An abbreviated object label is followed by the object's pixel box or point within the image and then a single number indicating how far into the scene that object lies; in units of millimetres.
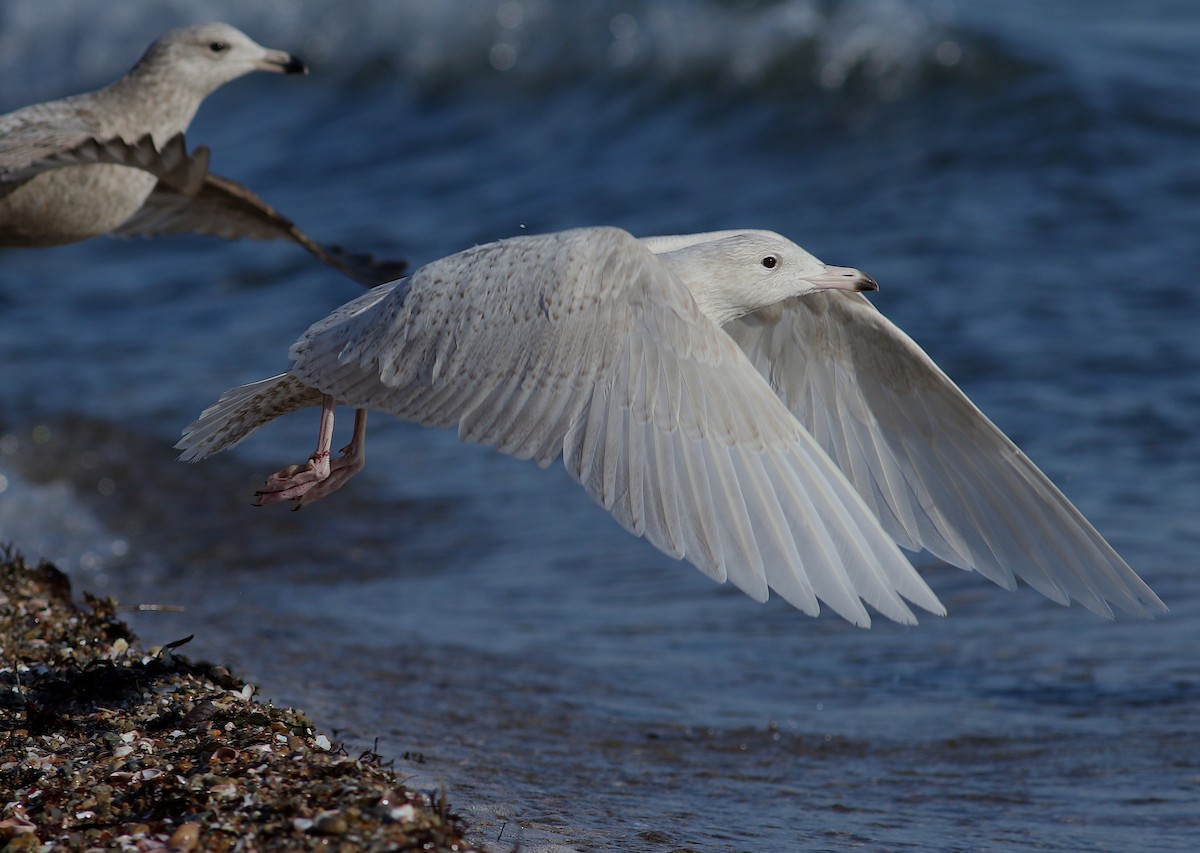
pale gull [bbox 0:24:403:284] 11477
